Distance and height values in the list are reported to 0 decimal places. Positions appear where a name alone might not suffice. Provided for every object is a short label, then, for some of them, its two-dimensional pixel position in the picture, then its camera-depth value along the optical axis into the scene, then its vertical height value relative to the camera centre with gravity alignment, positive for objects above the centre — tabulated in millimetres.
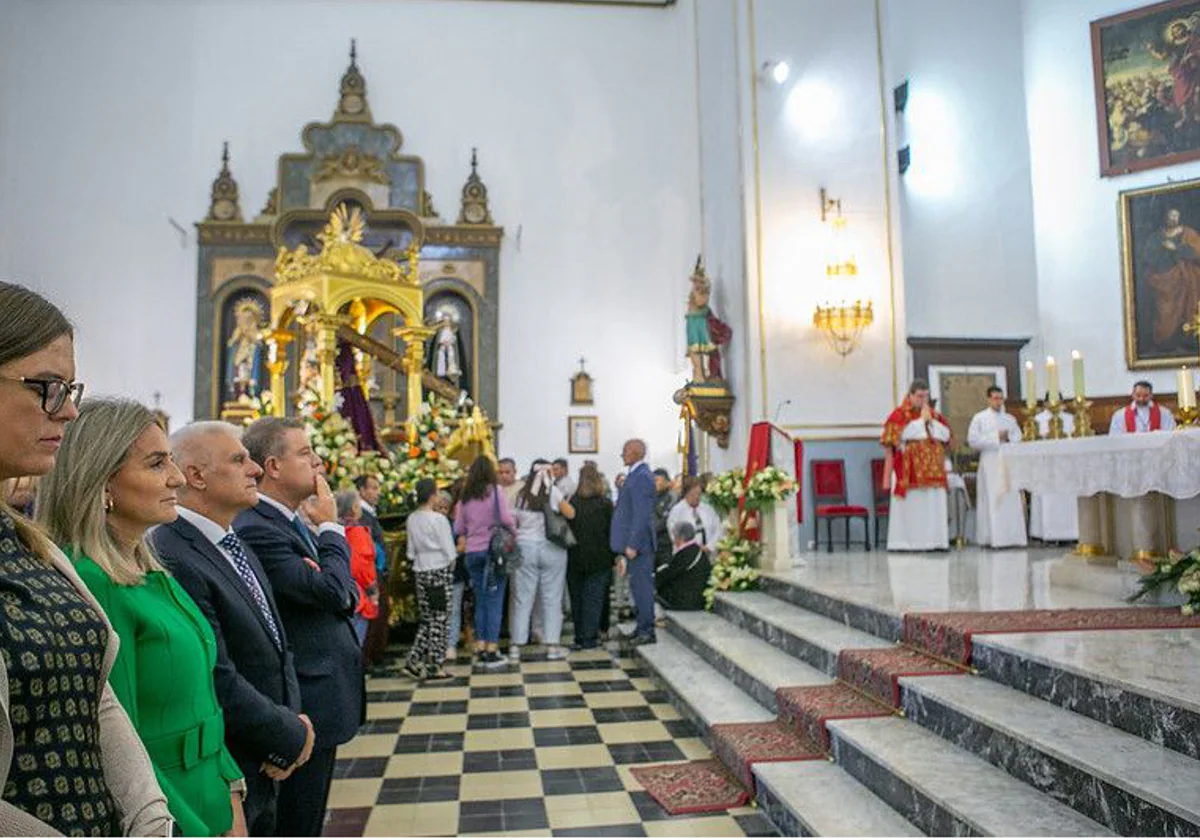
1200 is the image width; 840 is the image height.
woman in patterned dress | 1149 -208
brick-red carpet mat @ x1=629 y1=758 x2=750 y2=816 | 3965 -1502
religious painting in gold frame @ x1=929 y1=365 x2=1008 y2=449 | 11633 +1134
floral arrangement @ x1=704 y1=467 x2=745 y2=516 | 8031 -92
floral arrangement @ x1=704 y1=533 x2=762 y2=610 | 7645 -805
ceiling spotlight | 10523 +5003
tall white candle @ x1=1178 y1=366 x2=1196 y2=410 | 5461 +511
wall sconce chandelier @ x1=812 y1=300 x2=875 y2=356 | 10312 +1866
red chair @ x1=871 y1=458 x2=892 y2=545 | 10266 -189
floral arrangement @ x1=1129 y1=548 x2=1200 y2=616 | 4566 -574
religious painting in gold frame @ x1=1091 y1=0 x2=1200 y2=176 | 11234 +5193
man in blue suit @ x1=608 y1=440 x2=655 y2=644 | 7234 -444
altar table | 4918 -55
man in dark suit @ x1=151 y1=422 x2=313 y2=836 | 2057 -306
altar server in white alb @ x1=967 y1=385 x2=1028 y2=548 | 9273 -157
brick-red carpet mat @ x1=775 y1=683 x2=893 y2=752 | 4062 -1128
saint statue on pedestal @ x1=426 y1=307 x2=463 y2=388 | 13453 +2033
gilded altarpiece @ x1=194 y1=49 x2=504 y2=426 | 13328 +3765
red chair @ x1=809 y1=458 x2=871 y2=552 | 10055 -145
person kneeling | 7844 -870
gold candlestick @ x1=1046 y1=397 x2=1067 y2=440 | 6391 +377
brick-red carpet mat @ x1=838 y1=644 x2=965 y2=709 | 4094 -940
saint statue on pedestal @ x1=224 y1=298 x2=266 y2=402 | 13180 +2055
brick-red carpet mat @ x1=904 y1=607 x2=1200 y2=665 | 4207 -756
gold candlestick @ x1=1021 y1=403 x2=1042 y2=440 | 6552 +358
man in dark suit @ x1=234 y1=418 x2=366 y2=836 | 2607 -343
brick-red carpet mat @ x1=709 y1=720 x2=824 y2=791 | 4070 -1318
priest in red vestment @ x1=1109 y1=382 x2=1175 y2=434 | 8180 +585
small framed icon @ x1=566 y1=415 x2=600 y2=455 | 13898 +744
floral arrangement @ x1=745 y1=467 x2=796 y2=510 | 7691 -67
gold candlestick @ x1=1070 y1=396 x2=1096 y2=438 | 6199 +406
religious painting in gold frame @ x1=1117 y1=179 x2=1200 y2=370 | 11094 +2656
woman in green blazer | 1631 -208
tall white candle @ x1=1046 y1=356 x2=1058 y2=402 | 5946 +668
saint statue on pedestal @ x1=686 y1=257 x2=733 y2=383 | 10945 +1853
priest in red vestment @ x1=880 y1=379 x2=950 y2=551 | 8953 +39
